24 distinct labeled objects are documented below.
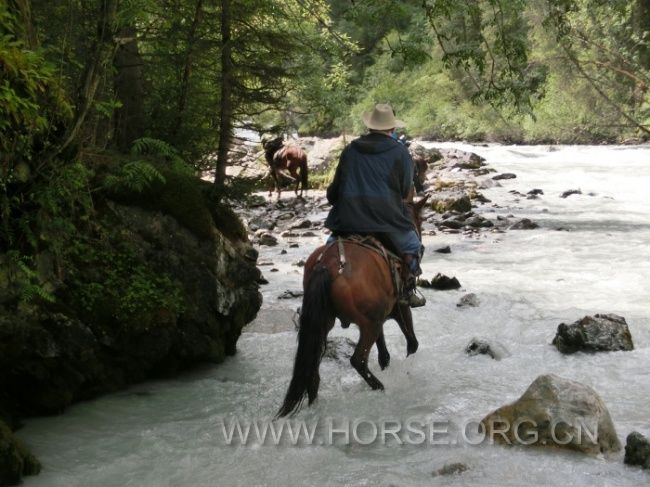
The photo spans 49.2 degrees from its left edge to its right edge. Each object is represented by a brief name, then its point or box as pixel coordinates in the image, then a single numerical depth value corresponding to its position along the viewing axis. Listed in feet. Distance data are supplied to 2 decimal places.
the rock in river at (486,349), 25.46
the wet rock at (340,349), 25.30
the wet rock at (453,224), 57.72
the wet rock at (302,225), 58.95
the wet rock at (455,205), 64.85
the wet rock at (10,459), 14.80
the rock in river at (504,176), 87.64
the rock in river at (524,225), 56.80
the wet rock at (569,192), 74.79
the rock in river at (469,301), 32.55
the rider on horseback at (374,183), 21.71
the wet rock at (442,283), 36.32
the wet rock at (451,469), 16.03
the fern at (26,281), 17.21
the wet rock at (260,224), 59.32
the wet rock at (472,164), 93.86
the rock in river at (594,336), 25.13
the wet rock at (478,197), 71.00
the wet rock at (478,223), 57.98
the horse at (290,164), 74.47
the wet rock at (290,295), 34.73
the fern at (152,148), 24.89
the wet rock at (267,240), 52.11
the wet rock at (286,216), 64.75
